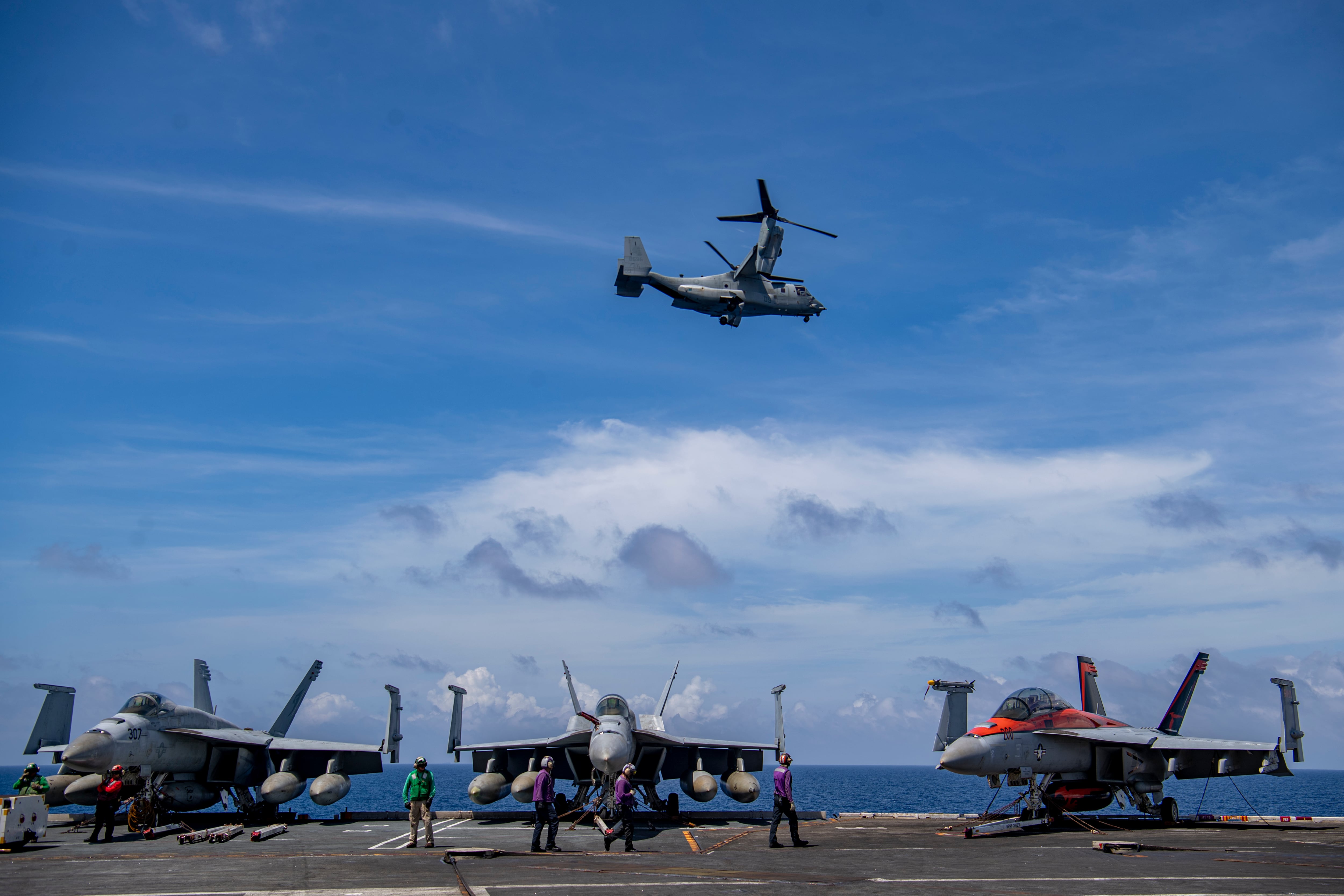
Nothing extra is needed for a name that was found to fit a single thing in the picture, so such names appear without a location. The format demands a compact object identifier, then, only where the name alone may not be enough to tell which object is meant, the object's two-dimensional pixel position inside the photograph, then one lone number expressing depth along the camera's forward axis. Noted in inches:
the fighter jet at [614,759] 904.9
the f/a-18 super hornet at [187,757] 925.2
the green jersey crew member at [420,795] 700.7
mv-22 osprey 1576.0
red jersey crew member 786.2
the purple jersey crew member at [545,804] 668.7
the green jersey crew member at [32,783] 888.9
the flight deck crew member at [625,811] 687.7
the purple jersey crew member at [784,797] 667.4
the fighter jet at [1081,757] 866.1
